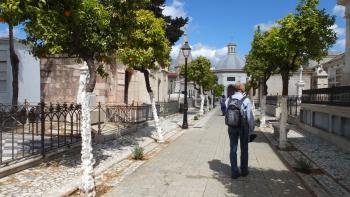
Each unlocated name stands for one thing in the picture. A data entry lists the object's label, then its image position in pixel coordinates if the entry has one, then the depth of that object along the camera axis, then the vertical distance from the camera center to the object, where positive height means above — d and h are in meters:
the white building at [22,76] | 18.80 +0.88
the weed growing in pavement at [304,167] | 8.99 -1.56
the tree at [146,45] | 13.23 +1.66
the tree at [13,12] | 6.26 +1.30
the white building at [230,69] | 116.06 +7.69
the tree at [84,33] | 7.15 +1.20
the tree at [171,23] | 30.12 +5.53
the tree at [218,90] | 76.94 +1.02
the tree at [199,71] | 35.84 +2.16
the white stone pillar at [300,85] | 34.28 +0.92
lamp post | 20.16 +2.18
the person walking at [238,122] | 8.38 -0.53
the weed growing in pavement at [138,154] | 10.62 -1.51
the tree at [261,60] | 15.17 +1.68
